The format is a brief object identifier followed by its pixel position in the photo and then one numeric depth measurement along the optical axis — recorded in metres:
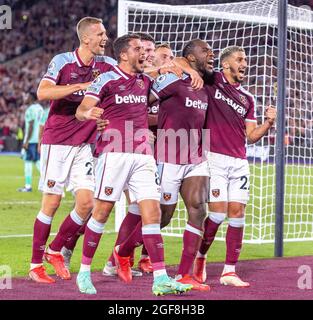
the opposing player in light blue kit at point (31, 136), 17.19
